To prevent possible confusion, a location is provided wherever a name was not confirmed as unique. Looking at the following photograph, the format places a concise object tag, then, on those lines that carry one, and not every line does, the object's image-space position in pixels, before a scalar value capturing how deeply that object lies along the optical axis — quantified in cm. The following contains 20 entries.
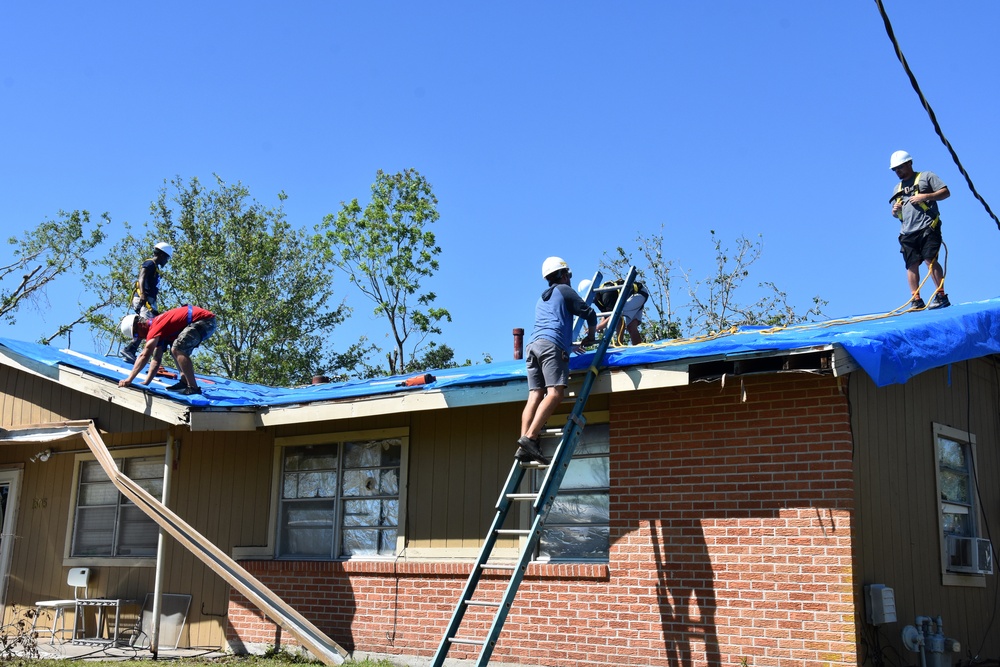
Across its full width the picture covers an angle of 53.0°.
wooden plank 961
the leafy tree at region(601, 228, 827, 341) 2839
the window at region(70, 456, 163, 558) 1302
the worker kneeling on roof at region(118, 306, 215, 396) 1142
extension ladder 739
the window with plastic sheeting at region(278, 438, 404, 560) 1088
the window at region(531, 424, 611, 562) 934
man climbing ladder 817
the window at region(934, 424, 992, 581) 977
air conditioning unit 978
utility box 788
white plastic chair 1256
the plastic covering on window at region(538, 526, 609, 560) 930
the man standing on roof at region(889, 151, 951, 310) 1059
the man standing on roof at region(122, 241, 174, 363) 1204
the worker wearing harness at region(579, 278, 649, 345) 1116
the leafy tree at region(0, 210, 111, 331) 3458
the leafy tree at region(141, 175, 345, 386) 2973
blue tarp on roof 764
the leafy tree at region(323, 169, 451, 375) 2938
